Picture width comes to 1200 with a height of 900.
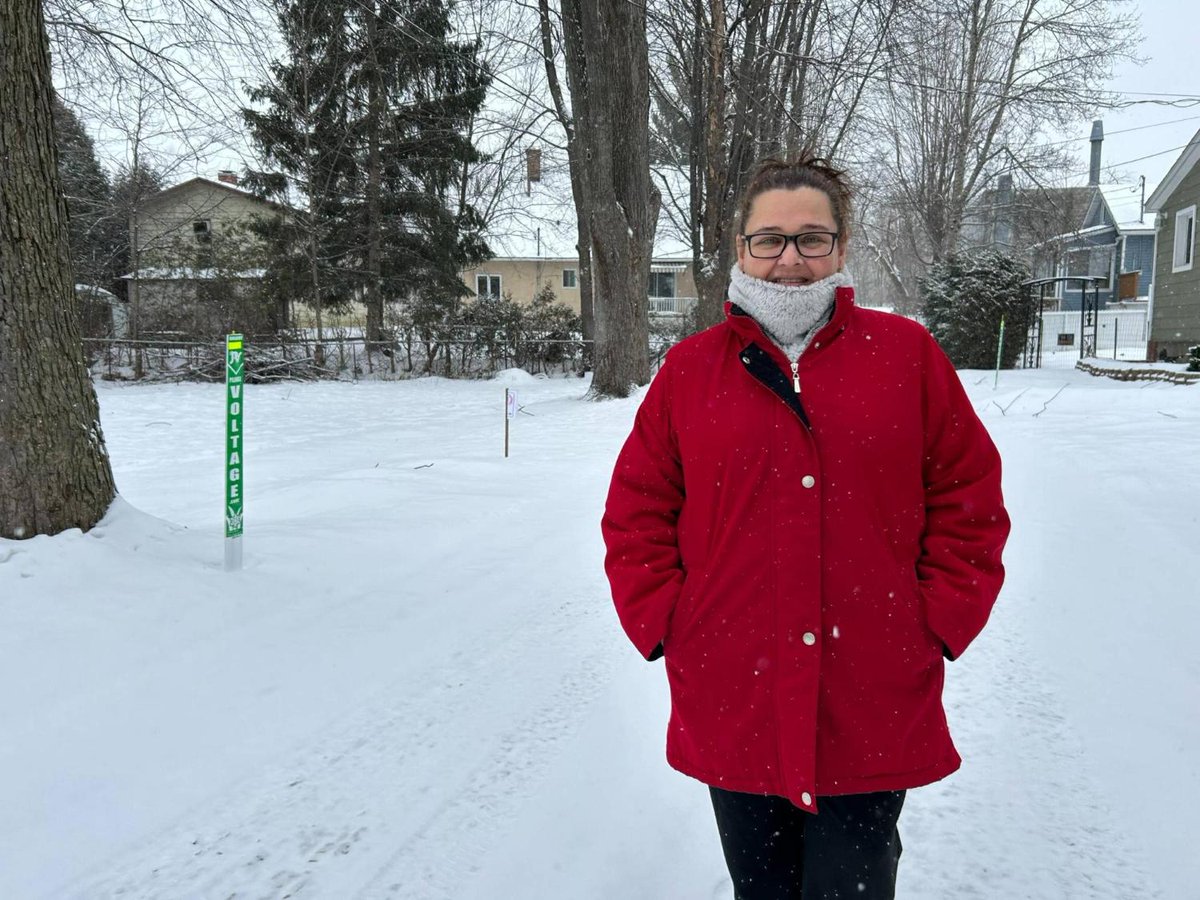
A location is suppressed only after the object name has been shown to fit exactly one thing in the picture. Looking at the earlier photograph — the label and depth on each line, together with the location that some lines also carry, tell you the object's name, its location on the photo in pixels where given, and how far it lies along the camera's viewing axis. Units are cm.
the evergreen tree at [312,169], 2159
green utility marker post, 499
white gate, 2670
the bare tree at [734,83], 1667
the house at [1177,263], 1923
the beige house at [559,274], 4316
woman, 170
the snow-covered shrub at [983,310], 2203
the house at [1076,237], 3644
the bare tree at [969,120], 2630
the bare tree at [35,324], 454
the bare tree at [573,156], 1862
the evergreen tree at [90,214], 2358
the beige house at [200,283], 2320
